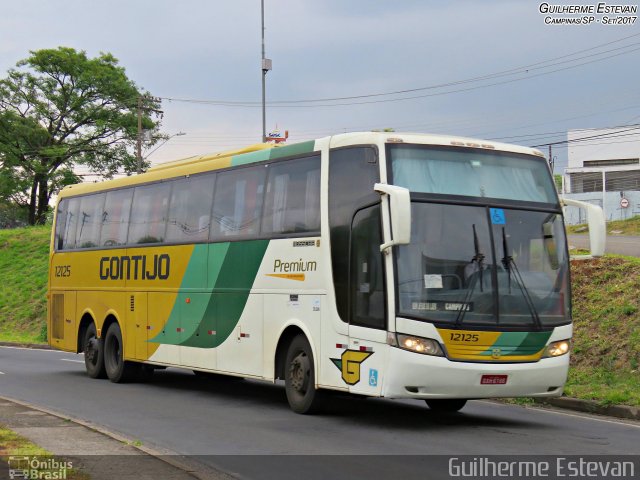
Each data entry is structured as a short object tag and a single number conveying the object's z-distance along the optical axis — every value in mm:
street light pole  40250
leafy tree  65750
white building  78062
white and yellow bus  11547
